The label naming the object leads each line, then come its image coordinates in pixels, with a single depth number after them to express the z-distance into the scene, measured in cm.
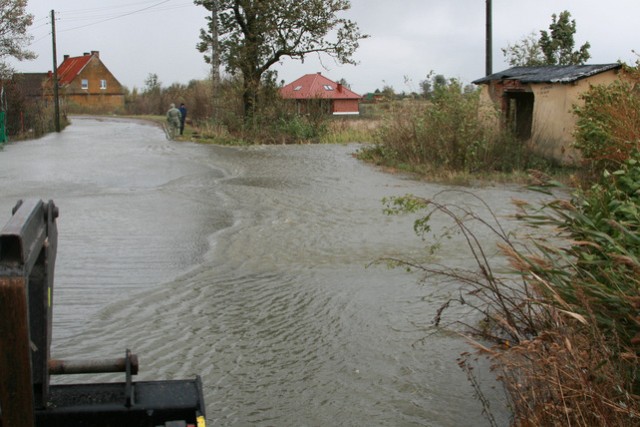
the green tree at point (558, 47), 3025
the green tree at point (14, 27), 4456
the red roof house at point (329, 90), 6173
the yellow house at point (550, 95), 1959
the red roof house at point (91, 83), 8938
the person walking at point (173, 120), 3497
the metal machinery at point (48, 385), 292
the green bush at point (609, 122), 809
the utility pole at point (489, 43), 2805
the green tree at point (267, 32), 3434
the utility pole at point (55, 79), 4250
